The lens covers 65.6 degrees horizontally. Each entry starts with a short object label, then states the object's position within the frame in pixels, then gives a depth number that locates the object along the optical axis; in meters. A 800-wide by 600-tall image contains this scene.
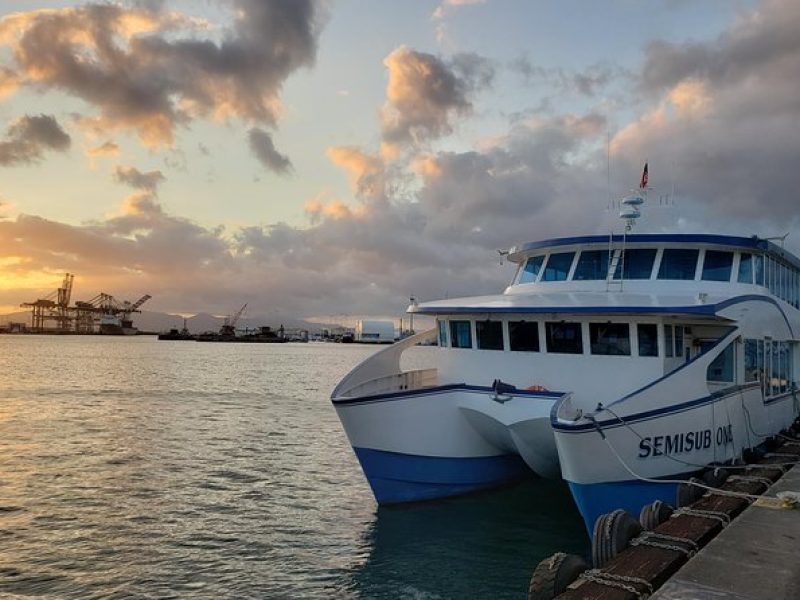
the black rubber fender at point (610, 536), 8.80
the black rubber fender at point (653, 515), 10.03
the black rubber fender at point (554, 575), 7.38
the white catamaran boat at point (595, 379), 11.56
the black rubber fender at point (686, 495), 11.66
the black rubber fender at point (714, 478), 12.54
